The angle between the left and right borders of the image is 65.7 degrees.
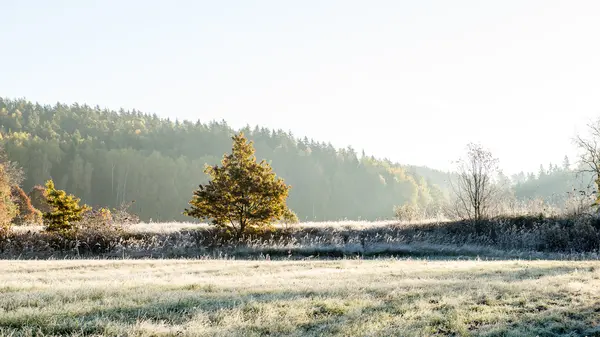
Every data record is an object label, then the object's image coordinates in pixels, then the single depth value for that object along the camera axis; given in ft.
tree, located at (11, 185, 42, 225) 155.49
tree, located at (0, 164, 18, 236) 98.48
